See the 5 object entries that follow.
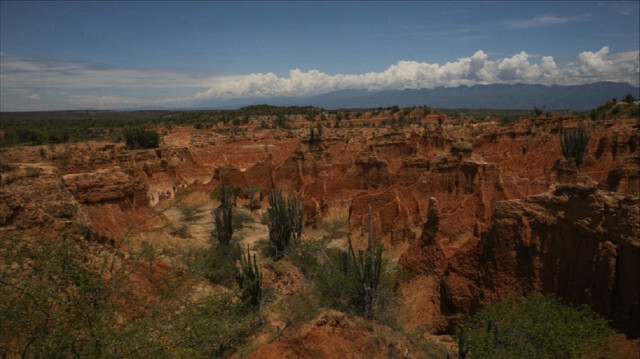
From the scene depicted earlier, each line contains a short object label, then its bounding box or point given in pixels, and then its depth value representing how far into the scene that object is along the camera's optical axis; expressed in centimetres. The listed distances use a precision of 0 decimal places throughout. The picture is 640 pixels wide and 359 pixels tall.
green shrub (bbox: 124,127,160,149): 4438
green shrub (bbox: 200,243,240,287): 1388
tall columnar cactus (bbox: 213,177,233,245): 1747
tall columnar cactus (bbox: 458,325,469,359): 773
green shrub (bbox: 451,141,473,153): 1941
